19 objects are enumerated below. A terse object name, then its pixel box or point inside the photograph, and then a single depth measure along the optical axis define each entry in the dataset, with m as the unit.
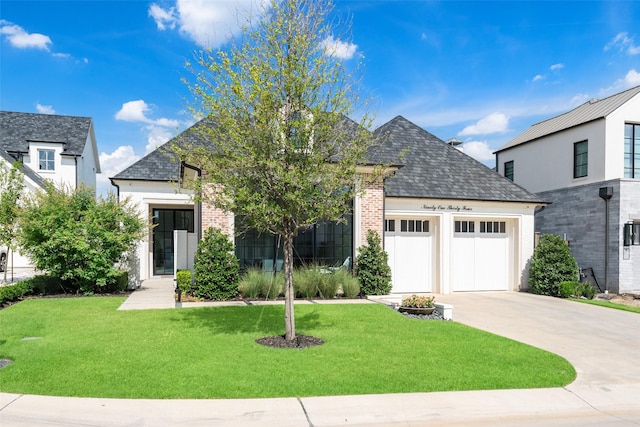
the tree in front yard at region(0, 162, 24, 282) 14.88
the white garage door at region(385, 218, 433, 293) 14.81
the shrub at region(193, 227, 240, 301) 12.20
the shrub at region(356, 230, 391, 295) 13.40
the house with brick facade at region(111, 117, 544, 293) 13.79
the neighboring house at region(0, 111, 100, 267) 25.16
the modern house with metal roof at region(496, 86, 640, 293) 16.06
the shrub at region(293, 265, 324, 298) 12.75
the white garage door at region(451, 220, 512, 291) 15.44
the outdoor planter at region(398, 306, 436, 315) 10.61
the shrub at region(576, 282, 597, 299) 14.73
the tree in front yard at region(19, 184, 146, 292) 13.10
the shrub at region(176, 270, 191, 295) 12.63
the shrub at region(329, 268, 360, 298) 12.99
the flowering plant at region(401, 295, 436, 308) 10.73
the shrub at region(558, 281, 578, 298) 14.49
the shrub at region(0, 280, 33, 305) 11.97
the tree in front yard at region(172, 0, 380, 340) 7.25
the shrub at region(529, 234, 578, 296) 14.88
